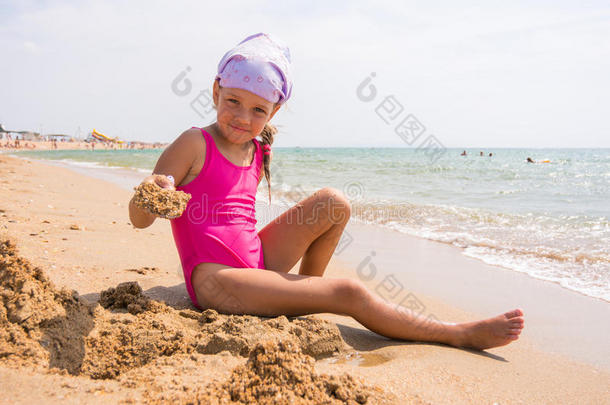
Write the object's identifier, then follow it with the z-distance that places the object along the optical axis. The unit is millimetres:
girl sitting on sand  2043
